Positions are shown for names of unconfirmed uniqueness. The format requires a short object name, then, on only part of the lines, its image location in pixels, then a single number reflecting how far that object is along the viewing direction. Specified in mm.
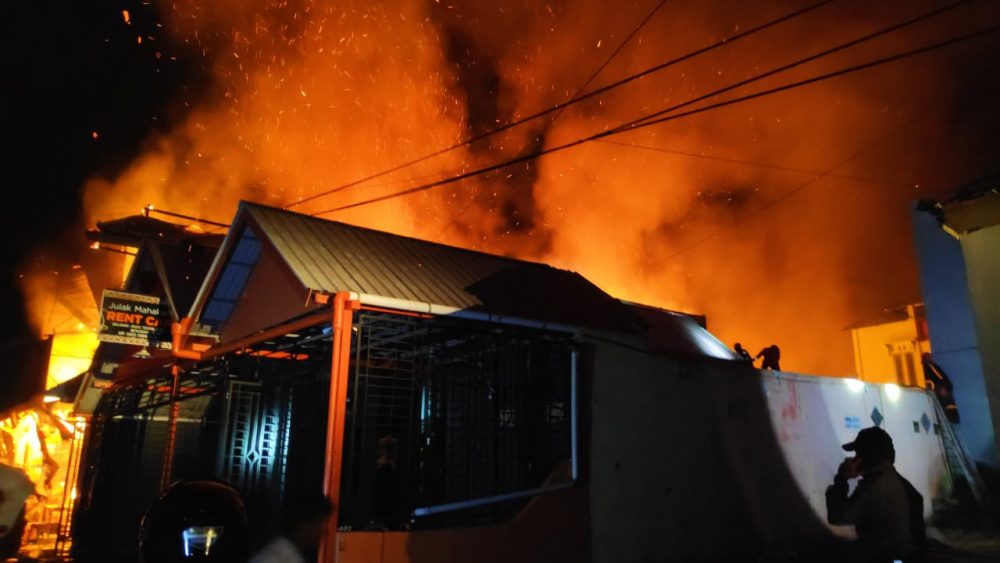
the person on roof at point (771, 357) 12648
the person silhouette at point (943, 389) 12516
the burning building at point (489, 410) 6848
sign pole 9523
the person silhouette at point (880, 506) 4223
